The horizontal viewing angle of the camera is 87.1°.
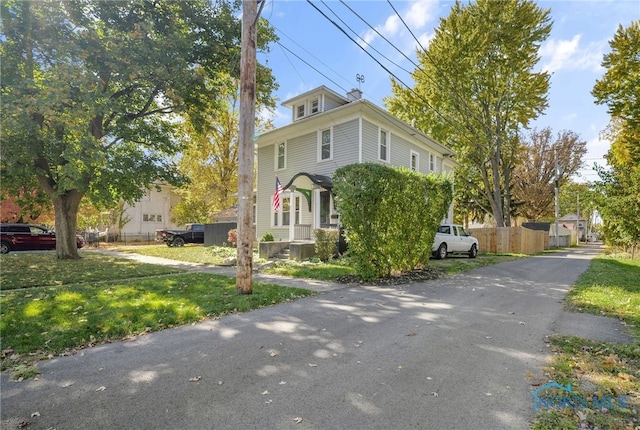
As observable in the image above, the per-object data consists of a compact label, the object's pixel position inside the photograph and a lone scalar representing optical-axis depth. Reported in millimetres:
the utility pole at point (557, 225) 29116
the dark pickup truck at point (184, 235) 24031
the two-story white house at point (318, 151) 16312
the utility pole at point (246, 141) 7020
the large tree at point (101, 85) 10367
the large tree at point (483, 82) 21359
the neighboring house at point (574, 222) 63797
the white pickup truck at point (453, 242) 16406
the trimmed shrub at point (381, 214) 9086
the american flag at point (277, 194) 15990
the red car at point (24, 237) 18250
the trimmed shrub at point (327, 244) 13586
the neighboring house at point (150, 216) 34188
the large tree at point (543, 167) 34625
